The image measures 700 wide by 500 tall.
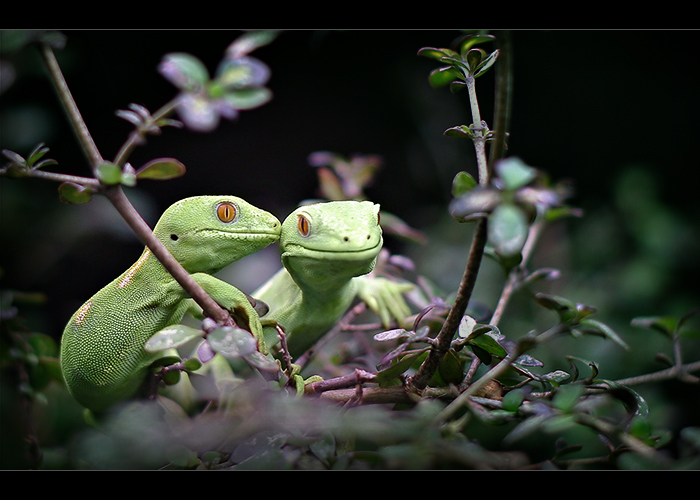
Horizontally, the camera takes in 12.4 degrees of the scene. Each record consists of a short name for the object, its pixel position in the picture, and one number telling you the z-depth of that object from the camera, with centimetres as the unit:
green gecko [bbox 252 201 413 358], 60
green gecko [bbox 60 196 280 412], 60
